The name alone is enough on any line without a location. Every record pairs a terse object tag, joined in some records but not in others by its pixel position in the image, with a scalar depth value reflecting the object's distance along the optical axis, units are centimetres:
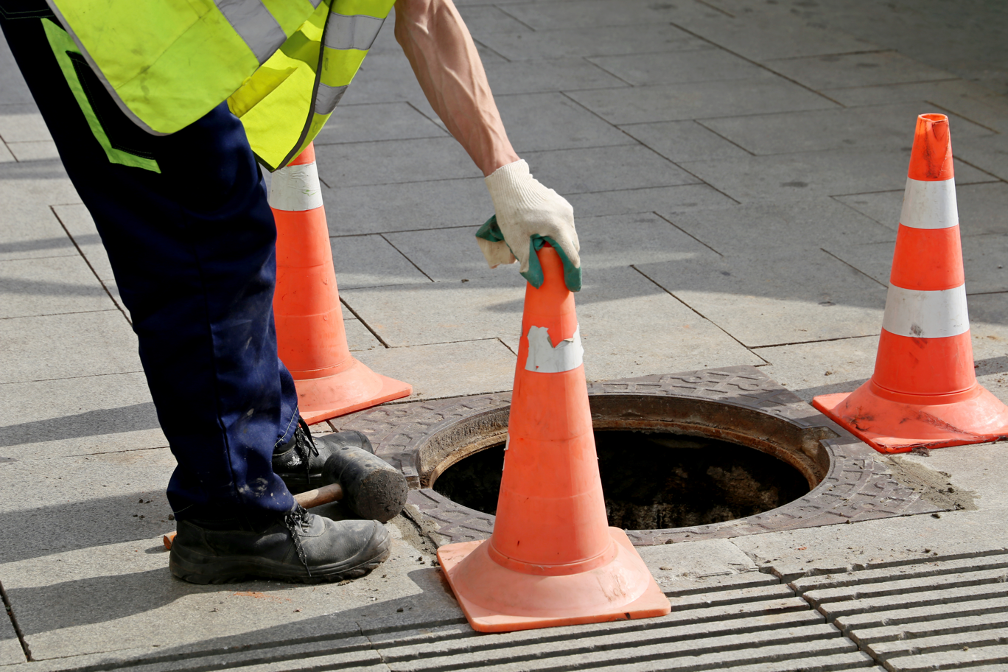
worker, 502
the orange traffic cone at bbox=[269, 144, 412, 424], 782
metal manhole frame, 656
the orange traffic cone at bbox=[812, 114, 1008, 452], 728
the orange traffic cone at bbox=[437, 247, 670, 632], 557
